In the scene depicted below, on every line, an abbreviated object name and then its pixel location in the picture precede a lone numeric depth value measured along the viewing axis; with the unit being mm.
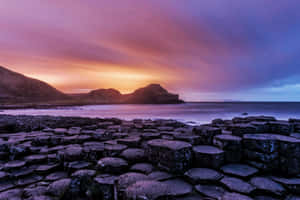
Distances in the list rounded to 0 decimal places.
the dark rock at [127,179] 2039
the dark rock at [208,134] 3332
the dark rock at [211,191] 1984
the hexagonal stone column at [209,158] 2561
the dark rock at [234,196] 1802
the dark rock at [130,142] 3872
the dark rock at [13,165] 2991
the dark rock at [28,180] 2664
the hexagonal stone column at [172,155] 2488
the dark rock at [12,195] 2213
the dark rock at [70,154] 3172
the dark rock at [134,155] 3041
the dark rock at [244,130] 3334
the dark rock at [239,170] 2367
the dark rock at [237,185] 2016
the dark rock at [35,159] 3299
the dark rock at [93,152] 3295
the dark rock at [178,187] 2006
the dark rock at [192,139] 3168
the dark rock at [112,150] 3285
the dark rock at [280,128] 3324
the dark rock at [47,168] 2992
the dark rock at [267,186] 2035
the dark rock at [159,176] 2344
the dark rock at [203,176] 2227
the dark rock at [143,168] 2649
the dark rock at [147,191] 1712
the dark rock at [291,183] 2120
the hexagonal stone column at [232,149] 2797
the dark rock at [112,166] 2648
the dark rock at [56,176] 2787
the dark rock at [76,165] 2928
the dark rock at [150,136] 4184
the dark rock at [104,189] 2193
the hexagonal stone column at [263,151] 2592
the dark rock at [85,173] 2469
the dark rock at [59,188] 2260
